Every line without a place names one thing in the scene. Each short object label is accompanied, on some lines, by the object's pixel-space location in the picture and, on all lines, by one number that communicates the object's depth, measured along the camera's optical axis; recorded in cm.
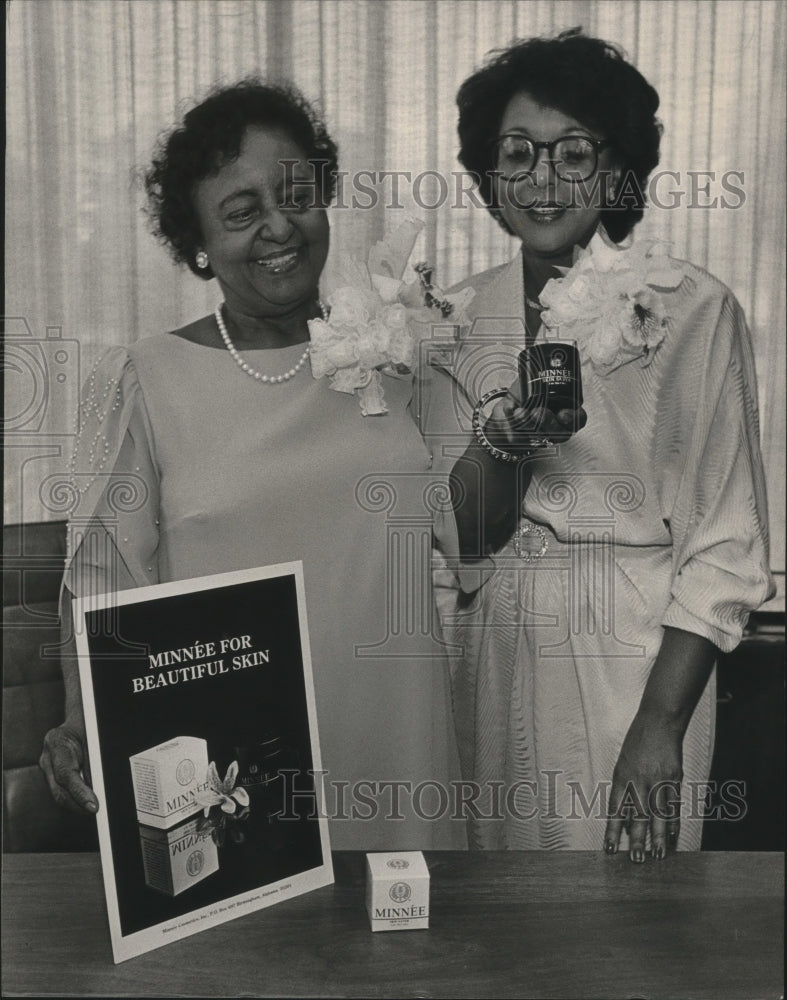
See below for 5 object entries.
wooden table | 89
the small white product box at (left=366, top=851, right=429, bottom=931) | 94
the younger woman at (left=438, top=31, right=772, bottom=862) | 134
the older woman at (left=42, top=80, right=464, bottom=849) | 132
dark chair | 135
